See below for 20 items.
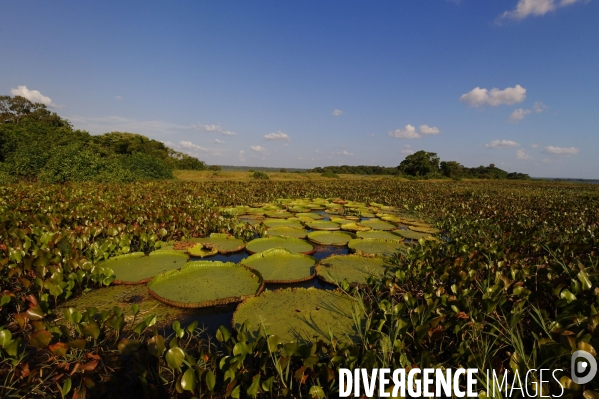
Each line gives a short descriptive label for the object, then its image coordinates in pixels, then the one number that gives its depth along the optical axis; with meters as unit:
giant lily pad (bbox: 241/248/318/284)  3.98
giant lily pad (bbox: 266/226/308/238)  6.54
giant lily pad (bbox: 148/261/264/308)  3.20
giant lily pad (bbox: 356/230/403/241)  6.52
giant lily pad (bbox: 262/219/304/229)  7.36
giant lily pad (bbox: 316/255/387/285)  3.93
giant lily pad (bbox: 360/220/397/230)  7.55
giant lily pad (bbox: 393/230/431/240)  6.50
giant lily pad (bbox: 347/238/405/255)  5.28
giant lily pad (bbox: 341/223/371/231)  7.19
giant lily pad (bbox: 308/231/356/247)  5.96
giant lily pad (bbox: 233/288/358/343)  2.60
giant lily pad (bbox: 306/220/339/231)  7.08
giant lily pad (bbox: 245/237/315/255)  5.41
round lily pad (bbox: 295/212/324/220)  8.67
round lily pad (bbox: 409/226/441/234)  7.08
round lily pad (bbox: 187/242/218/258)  4.85
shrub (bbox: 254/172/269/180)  27.52
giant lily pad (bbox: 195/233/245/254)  5.21
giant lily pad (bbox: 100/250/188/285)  3.75
